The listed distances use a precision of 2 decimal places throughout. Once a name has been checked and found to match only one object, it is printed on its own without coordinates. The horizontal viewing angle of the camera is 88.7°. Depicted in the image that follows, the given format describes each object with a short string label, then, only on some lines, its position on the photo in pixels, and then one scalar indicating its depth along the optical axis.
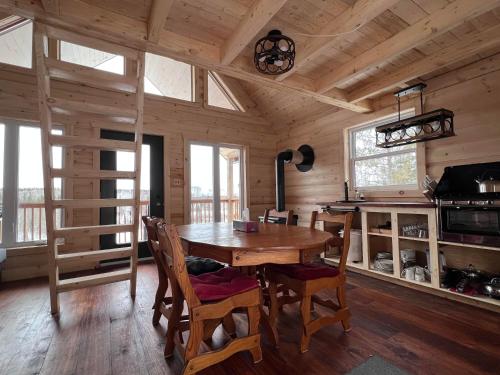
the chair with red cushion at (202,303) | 1.36
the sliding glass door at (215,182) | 4.61
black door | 3.80
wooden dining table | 1.48
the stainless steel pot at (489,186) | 2.34
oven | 2.19
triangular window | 4.83
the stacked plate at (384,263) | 3.06
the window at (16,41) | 3.25
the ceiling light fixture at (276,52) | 2.27
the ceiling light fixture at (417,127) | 2.72
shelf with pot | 2.57
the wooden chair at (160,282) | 1.88
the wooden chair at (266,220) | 2.48
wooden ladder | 2.20
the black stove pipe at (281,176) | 4.50
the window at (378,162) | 3.34
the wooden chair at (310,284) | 1.73
